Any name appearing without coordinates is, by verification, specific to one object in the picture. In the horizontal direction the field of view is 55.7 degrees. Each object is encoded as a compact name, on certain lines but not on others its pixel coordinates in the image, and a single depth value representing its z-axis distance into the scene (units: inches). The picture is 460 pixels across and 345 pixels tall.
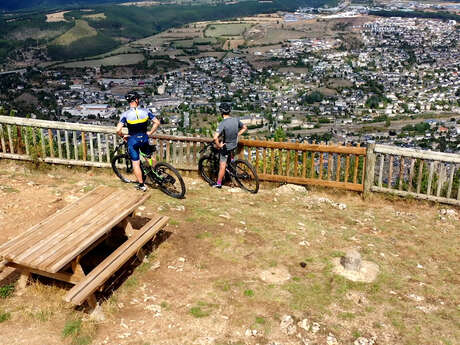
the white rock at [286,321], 199.0
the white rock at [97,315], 196.1
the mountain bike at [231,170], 390.3
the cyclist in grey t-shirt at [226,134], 369.1
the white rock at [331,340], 190.4
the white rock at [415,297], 226.7
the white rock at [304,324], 198.5
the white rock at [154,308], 204.0
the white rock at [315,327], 197.5
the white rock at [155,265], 241.1
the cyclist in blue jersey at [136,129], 328.2
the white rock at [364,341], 190.2
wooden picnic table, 188.4
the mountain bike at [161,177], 353.7
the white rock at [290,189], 399.4
